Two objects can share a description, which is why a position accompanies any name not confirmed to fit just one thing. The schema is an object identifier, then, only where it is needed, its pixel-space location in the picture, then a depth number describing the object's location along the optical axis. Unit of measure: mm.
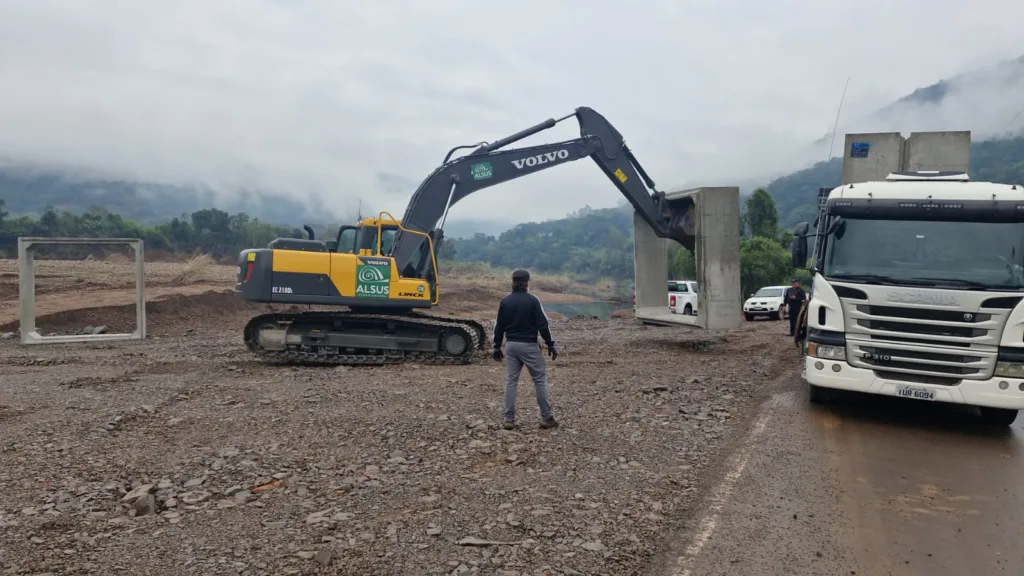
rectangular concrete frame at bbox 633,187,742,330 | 13898
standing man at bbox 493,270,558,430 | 7270
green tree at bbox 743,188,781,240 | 42469
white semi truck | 7527
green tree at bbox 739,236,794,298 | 33875
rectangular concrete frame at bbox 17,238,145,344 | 15242
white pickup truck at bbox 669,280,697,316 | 21422
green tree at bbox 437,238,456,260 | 68975
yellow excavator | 11461
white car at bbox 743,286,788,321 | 24750
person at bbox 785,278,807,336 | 15477
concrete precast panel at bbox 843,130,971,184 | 11289
